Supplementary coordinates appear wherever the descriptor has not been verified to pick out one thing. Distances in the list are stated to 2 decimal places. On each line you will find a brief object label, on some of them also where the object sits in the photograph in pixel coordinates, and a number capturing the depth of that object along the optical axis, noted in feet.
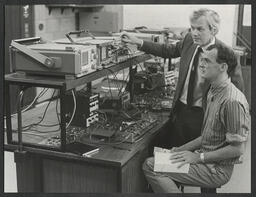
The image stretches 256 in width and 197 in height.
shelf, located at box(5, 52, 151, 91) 5.65
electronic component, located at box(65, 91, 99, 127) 6.77
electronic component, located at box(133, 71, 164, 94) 8.63
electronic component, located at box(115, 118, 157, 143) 6.57
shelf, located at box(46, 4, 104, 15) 12.10
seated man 5.91
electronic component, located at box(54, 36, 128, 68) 6.33
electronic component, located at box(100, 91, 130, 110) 7.52
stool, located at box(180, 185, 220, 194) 6.65
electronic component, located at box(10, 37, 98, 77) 5.66
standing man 6.85
